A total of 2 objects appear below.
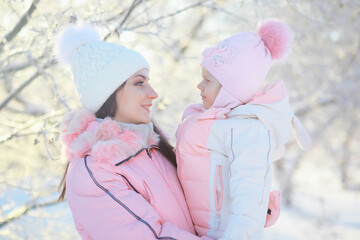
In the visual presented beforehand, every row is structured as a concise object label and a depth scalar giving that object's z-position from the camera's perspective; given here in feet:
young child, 5.51
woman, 5.22
